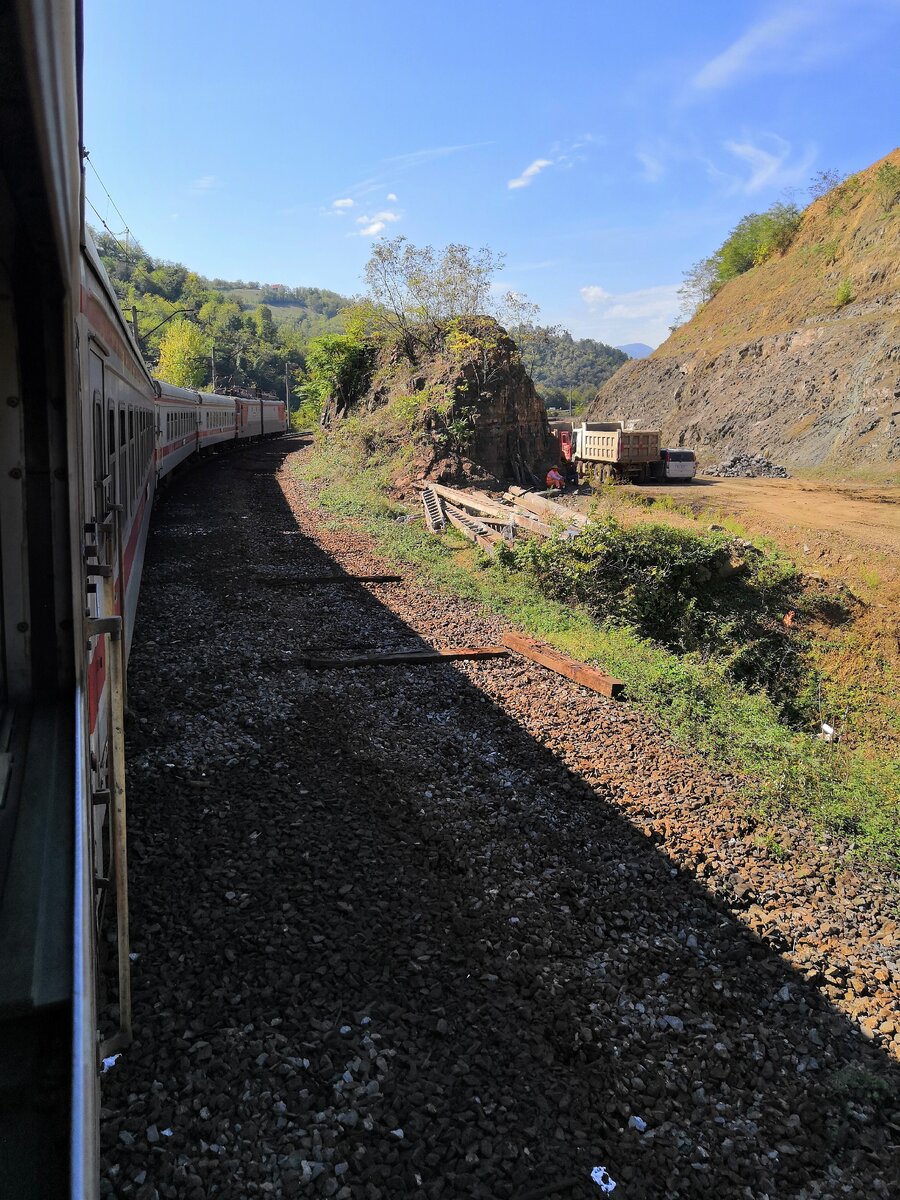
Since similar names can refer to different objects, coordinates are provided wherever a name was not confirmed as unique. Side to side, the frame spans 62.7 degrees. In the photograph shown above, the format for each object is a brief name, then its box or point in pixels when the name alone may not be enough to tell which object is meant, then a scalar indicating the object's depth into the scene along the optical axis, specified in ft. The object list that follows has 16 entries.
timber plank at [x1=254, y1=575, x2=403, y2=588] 38.42
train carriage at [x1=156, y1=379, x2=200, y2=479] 52.54
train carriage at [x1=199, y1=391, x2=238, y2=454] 88.69
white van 89.97
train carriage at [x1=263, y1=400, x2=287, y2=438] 143.13
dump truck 86.99
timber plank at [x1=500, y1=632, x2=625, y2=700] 27.61
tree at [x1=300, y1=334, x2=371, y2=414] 107.45
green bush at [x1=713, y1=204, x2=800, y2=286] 155.33
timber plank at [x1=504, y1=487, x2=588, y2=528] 45.98
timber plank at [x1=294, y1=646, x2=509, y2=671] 27.86
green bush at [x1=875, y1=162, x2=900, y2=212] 119.34
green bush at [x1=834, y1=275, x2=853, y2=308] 117.50
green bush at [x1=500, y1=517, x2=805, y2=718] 40.29
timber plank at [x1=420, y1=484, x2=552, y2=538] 47.15
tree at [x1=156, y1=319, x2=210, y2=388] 263.08
